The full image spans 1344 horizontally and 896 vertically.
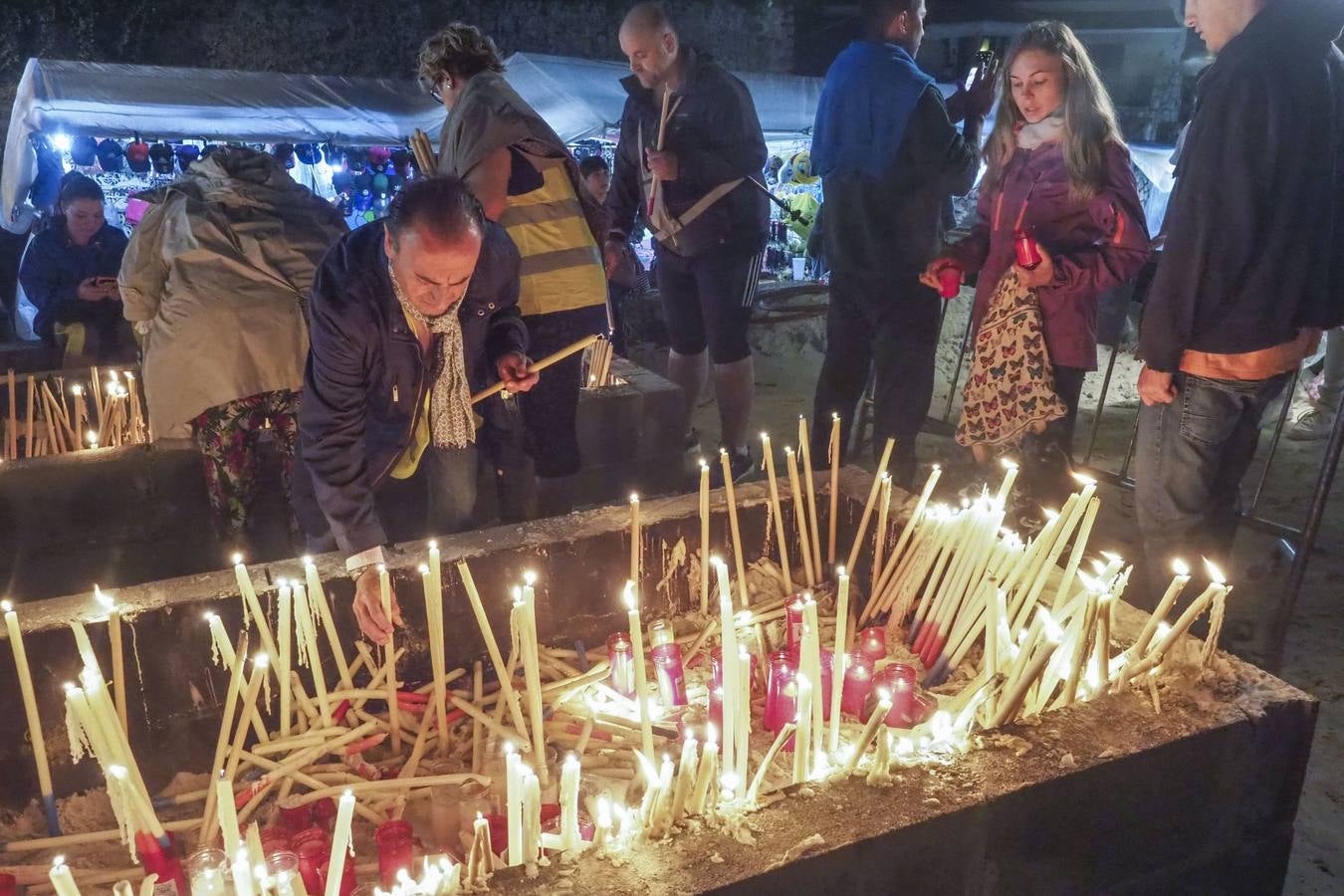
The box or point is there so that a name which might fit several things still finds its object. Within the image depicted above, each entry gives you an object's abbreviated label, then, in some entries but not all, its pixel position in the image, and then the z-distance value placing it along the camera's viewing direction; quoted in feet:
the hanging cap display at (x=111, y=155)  26.02
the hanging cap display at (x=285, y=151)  28.25
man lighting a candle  8.06
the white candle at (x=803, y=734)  6.25
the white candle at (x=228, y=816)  5.15
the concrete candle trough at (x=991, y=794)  5.54
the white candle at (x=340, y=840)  5.16
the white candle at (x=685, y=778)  5.62
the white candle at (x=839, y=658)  6.86
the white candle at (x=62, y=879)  4.69
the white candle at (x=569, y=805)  5.67
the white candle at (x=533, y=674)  7.07
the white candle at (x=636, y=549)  9.49
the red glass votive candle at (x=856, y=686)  8.84
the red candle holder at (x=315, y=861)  6.75
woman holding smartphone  18.90
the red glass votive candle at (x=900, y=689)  8.51
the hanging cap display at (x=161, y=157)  26.68
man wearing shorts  14.19
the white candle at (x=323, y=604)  8.29
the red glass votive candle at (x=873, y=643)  9.47
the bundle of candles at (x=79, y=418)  15.14
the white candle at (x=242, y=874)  5.06
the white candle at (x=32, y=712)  7.23
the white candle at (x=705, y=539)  9.51
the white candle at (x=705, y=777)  5.61
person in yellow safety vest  10.57
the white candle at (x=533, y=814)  5.51
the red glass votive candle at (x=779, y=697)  8.84
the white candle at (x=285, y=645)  7.95
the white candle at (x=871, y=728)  5.72
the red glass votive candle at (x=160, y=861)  6.69
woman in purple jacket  10.62
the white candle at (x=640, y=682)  7.20
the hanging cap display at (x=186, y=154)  26.84
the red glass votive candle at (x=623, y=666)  9.27
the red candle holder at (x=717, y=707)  8.55
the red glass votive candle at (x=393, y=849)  6.91
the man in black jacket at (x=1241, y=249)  8.48
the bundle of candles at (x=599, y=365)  16.37
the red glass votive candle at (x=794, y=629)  9.66
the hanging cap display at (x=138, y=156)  26.04
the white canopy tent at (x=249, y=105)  24.53
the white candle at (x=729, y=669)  6.67
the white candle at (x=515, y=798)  5.48
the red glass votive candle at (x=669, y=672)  9.12
